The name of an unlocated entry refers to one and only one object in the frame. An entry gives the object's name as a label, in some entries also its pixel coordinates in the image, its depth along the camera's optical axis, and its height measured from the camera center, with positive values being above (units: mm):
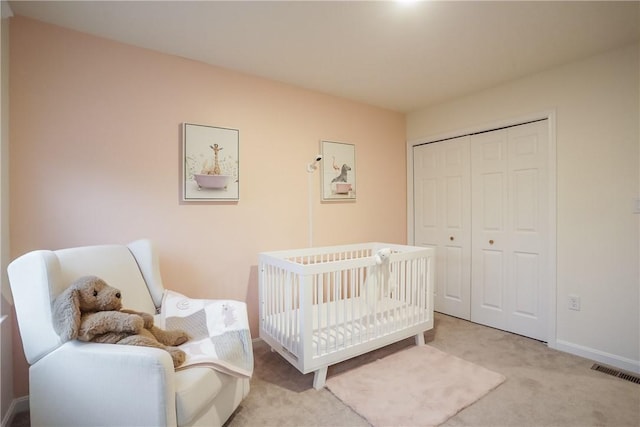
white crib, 1902 -681
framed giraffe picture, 2236 +385
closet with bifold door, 2613 -85
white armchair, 1148 -652
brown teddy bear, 1215 -439
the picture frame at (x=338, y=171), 2955 +431
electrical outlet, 2352 -690
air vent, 2000 -1088
